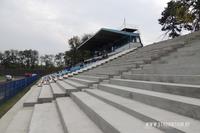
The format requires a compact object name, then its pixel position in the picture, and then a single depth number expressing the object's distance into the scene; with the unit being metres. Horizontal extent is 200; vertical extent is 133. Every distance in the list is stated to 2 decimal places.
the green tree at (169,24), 25.20
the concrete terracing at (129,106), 1.93
